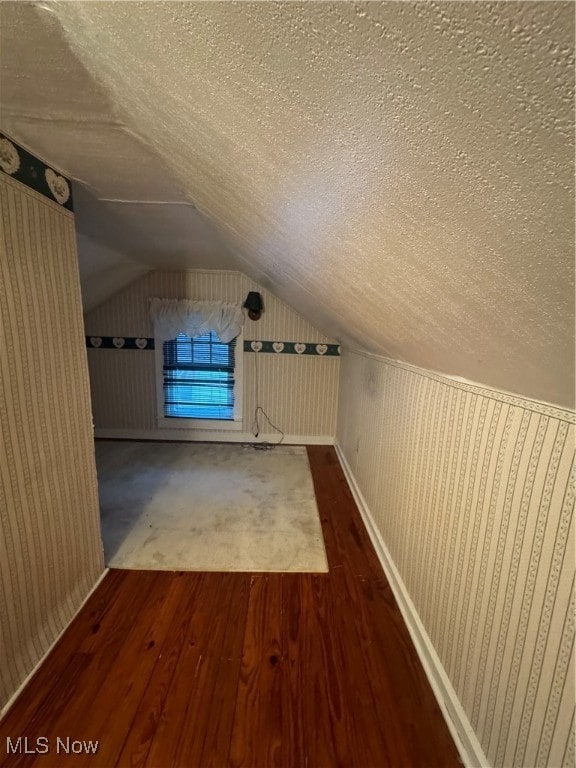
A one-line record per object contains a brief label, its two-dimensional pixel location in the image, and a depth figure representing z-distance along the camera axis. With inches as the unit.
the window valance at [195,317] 140.7
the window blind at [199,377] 147.4
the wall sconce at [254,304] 140.6
